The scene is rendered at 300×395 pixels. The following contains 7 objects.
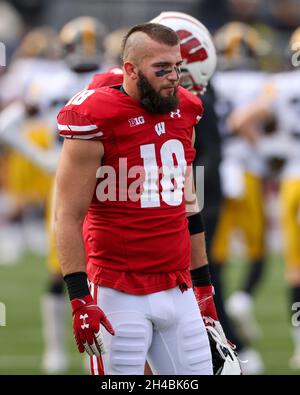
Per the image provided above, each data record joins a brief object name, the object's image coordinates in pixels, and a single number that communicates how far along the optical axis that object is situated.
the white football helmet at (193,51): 9.45
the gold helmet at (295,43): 13.00
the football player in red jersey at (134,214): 7.44
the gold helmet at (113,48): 17.42
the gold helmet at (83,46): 13.80
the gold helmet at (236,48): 15.64
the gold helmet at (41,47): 23.52
